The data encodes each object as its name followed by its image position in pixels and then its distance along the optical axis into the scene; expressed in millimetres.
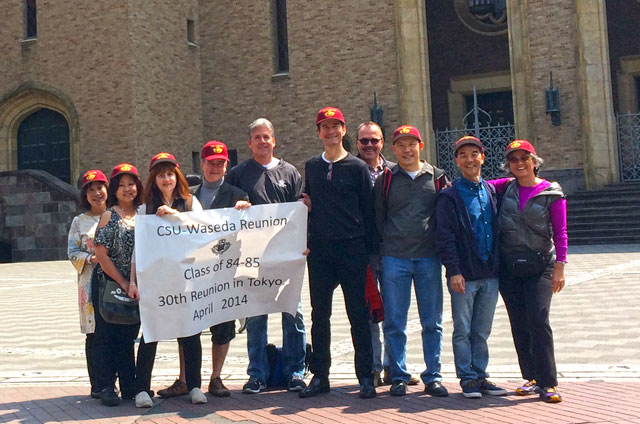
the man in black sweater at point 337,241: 6203
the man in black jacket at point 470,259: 5996
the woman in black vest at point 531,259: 5852
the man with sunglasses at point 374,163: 6570
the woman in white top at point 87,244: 6430
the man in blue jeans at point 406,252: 6160
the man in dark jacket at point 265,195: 6566
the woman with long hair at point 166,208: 6172
